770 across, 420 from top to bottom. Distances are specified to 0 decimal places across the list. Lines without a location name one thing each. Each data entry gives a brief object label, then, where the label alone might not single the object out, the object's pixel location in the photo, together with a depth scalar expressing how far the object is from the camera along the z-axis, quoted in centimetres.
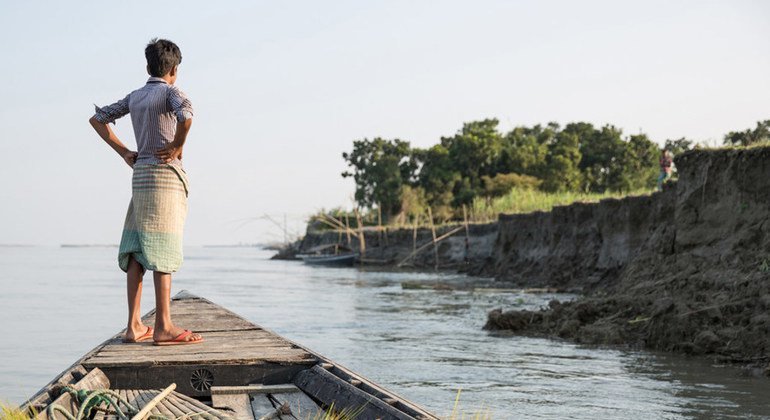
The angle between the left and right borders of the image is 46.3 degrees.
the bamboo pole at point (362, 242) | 5132
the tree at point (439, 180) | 5888
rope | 375
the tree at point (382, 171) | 6438
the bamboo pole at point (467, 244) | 4241
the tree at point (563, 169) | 5662
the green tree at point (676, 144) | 5031
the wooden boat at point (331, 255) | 5109
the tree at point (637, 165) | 5447
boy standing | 553
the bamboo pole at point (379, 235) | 5356
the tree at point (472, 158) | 6003
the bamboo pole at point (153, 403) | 367
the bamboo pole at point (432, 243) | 4391
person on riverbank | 2099
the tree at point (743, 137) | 1491
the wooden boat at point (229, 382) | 400
